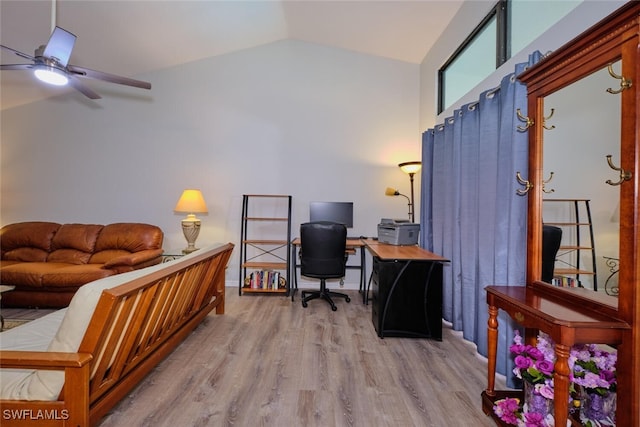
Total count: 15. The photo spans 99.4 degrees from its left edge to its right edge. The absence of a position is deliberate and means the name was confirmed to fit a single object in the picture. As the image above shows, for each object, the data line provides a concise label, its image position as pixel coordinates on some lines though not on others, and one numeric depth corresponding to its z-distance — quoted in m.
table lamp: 3.58
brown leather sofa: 2.96
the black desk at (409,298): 2.46
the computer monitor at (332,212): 3.74
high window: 1.79
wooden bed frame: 1.10
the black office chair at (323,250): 3.03
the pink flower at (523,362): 1.31
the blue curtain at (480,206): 1.80
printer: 3.00
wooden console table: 1.01
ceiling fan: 1.93
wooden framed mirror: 0.98
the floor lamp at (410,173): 3.46
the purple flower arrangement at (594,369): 1.13
